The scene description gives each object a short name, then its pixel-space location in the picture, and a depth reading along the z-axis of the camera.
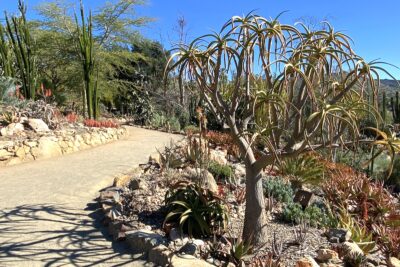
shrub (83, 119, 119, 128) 10.99
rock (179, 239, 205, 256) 3.63
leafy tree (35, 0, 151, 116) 16.34
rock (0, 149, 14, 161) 7.40
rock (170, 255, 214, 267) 3.38
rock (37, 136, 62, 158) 8.12
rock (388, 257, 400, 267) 4.05
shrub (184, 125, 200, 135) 14.06
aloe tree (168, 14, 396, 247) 3.57
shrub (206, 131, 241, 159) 8.80
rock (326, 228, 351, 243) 4.26
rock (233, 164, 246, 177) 6.79
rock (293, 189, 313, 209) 5.45
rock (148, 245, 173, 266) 3.51
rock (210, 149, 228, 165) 7.17
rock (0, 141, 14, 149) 7.46
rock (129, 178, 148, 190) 5.32
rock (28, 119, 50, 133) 8.71
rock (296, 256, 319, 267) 3.39
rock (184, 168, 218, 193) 5.02
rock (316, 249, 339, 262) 3.77
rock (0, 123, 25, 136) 8.10
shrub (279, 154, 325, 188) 6.80
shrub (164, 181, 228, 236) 4.08
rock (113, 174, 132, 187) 5.80
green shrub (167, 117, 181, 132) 15.39
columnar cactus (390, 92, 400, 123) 16.13
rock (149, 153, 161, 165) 6.96
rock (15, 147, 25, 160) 7.66
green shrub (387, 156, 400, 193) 8.55
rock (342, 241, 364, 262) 3.89
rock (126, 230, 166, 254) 3.73
